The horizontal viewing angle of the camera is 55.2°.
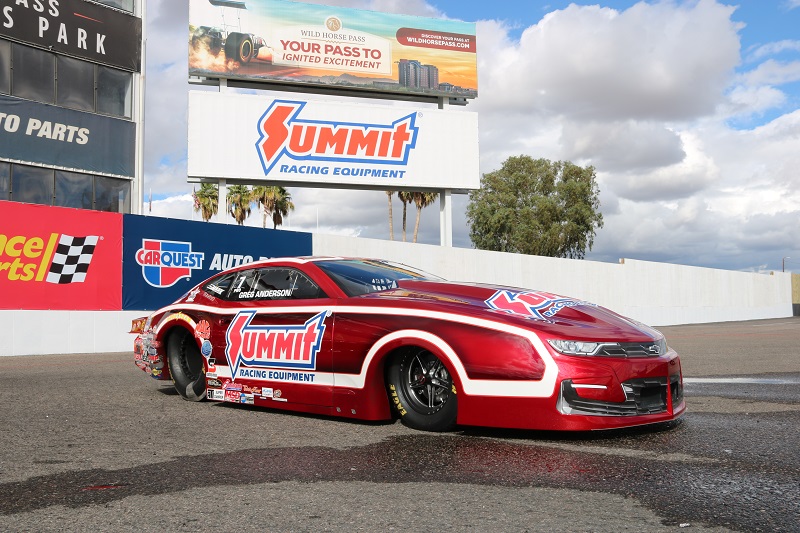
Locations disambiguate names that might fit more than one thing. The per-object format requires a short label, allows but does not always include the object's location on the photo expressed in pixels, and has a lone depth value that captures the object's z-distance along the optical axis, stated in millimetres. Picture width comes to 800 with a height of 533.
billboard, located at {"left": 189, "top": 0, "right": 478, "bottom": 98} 25875
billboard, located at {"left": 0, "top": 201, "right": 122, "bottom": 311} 14656
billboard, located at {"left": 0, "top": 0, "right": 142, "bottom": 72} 20844
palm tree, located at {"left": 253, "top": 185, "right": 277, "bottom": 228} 57062
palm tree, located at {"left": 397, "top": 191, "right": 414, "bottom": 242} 56188
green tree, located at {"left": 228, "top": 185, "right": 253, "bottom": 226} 57188
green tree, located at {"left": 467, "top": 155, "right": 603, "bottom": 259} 59875
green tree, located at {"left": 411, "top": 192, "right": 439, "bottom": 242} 54344
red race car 4672
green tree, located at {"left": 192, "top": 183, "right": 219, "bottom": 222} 60250
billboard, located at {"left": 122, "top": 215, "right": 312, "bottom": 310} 16281
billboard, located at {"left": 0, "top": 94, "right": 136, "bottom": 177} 20625
